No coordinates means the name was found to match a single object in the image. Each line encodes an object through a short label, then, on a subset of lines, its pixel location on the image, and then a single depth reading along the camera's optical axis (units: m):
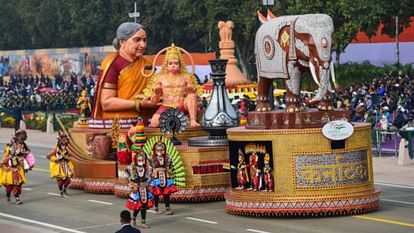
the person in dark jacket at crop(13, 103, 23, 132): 51.23
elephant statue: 23.22
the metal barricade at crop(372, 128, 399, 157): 33.87
